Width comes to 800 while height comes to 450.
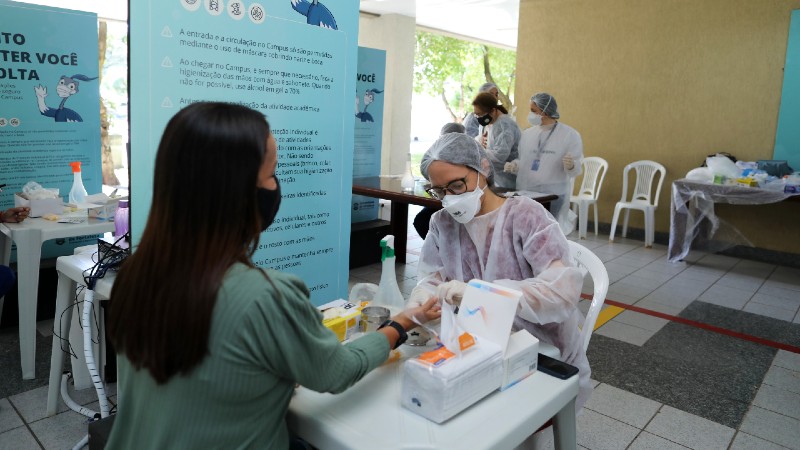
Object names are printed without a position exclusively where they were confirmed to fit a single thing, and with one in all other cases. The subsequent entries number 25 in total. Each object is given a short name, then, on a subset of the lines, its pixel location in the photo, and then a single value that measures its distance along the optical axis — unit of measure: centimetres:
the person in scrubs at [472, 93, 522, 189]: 463
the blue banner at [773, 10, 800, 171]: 511
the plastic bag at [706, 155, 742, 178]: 504
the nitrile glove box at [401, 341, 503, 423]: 99
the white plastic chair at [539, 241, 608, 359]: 174
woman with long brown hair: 86
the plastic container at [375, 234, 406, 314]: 156
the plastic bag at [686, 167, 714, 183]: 507
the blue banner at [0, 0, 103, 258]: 321
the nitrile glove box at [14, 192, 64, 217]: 272
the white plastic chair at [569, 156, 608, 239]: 612
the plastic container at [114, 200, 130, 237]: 230
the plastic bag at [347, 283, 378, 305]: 167
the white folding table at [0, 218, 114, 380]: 250
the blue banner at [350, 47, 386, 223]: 470
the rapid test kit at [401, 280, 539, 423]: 100
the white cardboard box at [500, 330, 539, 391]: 114
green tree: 1222
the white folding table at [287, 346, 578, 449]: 96
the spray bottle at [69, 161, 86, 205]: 309
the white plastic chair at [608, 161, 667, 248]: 577
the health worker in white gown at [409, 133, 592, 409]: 147
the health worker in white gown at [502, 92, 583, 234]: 464
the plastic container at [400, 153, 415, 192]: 440
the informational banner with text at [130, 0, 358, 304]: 164
